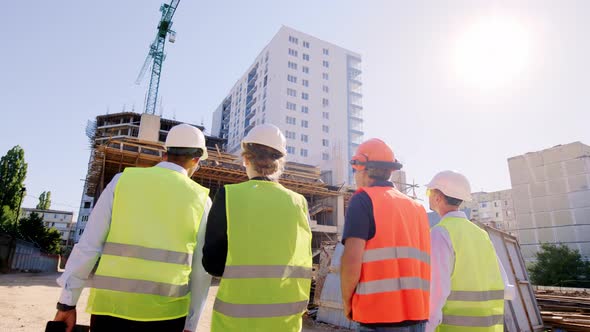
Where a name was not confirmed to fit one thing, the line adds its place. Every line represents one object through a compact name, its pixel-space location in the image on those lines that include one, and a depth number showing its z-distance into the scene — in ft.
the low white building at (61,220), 245.45
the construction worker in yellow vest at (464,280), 7.70
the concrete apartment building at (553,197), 126.62
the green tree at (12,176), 116.37
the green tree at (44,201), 203.21
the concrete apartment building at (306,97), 170.30
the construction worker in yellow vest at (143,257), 5.82
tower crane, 206.39
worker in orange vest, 6.23
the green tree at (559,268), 88.17
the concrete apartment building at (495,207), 220.84
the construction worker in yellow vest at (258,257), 5.54
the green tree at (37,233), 100.89
